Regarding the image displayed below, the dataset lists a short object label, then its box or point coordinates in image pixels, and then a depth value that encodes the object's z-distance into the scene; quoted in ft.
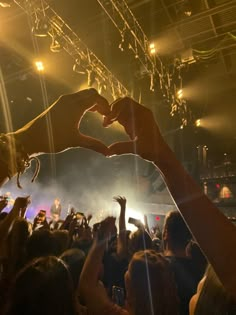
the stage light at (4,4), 14.57
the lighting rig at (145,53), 16.98
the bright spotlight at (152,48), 20.96
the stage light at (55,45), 17.72
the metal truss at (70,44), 15.74
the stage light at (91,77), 20.86
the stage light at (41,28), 16.45
